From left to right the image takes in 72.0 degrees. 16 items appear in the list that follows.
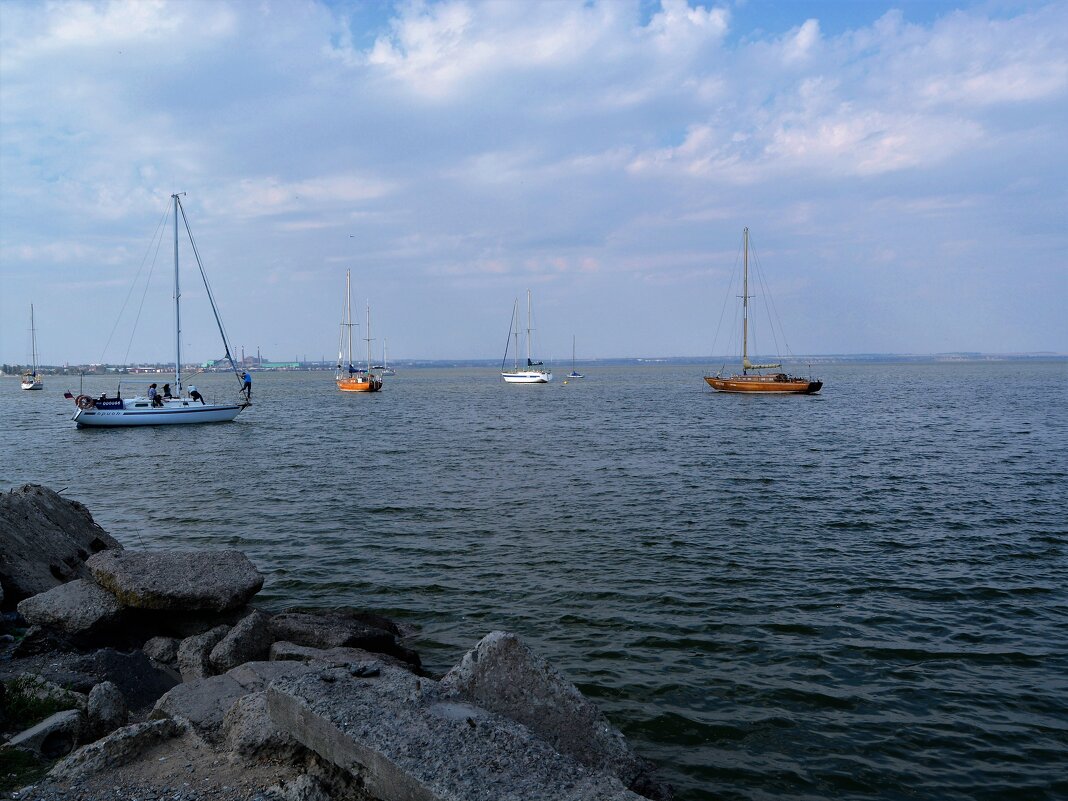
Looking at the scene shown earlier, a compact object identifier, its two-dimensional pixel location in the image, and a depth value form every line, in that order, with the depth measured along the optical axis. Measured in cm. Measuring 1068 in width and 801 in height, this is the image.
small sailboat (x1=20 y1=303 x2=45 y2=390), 12025
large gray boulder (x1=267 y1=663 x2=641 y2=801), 487
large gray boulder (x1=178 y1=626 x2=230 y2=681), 859
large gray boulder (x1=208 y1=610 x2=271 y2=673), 858
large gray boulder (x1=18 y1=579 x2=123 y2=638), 909
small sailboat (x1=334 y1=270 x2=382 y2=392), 9562
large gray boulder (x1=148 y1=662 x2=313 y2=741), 655
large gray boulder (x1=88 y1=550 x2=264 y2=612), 961
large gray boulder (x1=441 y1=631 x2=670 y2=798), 625
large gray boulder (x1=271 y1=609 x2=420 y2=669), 929
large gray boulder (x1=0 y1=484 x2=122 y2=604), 1075
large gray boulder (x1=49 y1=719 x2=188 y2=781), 555
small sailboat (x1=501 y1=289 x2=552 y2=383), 11938
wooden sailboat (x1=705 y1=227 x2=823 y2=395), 7338
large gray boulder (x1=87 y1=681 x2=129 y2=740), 659
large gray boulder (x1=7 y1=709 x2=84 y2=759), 607
